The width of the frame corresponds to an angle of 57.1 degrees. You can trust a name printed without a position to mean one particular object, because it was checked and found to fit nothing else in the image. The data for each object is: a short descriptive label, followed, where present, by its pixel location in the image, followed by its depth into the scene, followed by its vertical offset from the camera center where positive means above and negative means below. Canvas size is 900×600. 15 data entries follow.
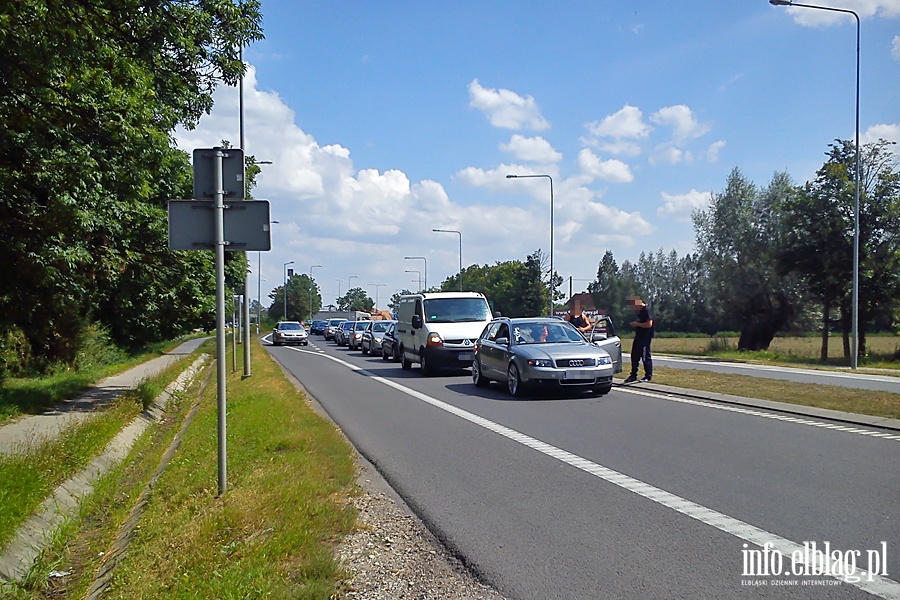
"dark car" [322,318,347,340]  64.10 -2.29
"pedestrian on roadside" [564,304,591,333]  21.73 -0.53
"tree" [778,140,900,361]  36.69 +3.11
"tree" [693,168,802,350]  48.31 +2.72
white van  21.40 -0.71
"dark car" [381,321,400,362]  29.70 -1.65
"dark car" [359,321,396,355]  36.34 -1.63
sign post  7.24 +0.71
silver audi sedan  14.87 -1.05
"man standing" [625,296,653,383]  17.31 -0.73
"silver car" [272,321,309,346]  55.83 -2.31
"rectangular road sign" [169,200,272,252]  7.25 +0.66
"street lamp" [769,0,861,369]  28.62 +0.37
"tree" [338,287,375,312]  178.04 +0.06
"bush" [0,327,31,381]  19.42 -1.35
